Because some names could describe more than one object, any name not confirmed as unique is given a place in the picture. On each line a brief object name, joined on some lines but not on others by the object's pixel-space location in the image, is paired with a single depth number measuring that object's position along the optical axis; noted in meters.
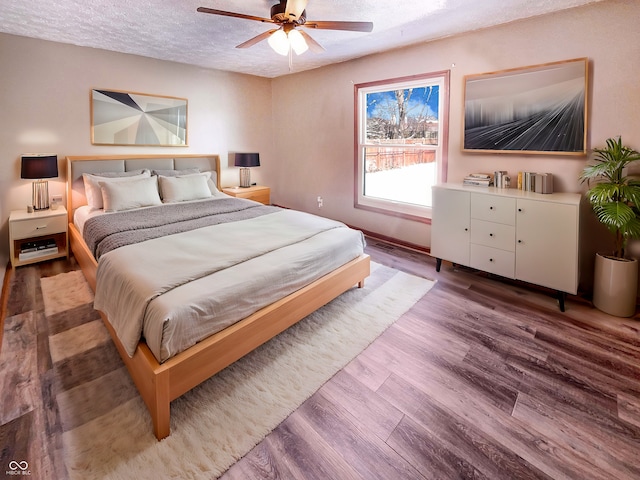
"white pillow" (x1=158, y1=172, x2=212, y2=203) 4.04
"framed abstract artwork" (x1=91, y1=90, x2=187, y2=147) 4.00
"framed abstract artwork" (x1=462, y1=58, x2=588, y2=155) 2.81
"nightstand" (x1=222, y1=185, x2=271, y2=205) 5.00
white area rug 1.48
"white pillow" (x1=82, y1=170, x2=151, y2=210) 3.68
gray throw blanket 2.70
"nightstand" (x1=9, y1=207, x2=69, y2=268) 3.42
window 3.82
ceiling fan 2.25
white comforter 1.71
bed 1.67
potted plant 2.41
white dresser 2.64
